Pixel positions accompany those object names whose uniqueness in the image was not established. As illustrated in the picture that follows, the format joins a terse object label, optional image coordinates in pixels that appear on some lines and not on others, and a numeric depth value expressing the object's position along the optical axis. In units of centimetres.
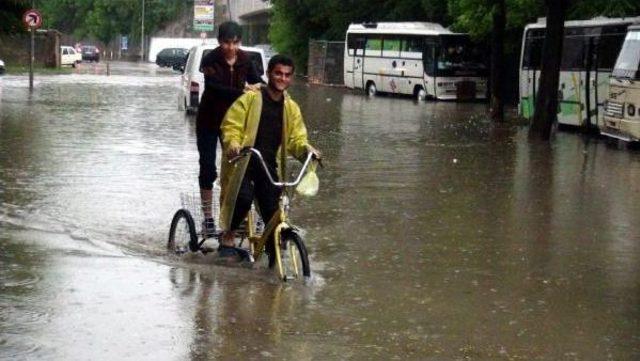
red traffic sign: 3534
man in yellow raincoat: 852
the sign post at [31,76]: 3990
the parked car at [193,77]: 2645
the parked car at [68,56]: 7475
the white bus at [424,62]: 4197
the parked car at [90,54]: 9556
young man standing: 949
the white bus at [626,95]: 2098
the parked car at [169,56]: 7825
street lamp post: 11250
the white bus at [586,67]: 2441
